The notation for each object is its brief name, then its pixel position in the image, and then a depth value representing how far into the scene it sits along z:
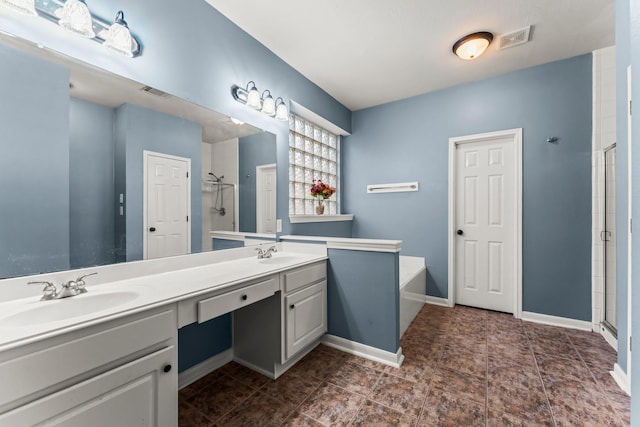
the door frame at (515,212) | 2.72
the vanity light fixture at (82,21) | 1.09
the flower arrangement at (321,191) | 3.02
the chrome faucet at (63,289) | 1.09
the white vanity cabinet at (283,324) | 1.75
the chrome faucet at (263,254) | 2.09
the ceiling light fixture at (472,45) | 2.17
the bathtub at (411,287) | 2.34
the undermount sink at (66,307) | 0.94
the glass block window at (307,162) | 3.03
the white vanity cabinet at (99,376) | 0.76
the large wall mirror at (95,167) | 1.08
